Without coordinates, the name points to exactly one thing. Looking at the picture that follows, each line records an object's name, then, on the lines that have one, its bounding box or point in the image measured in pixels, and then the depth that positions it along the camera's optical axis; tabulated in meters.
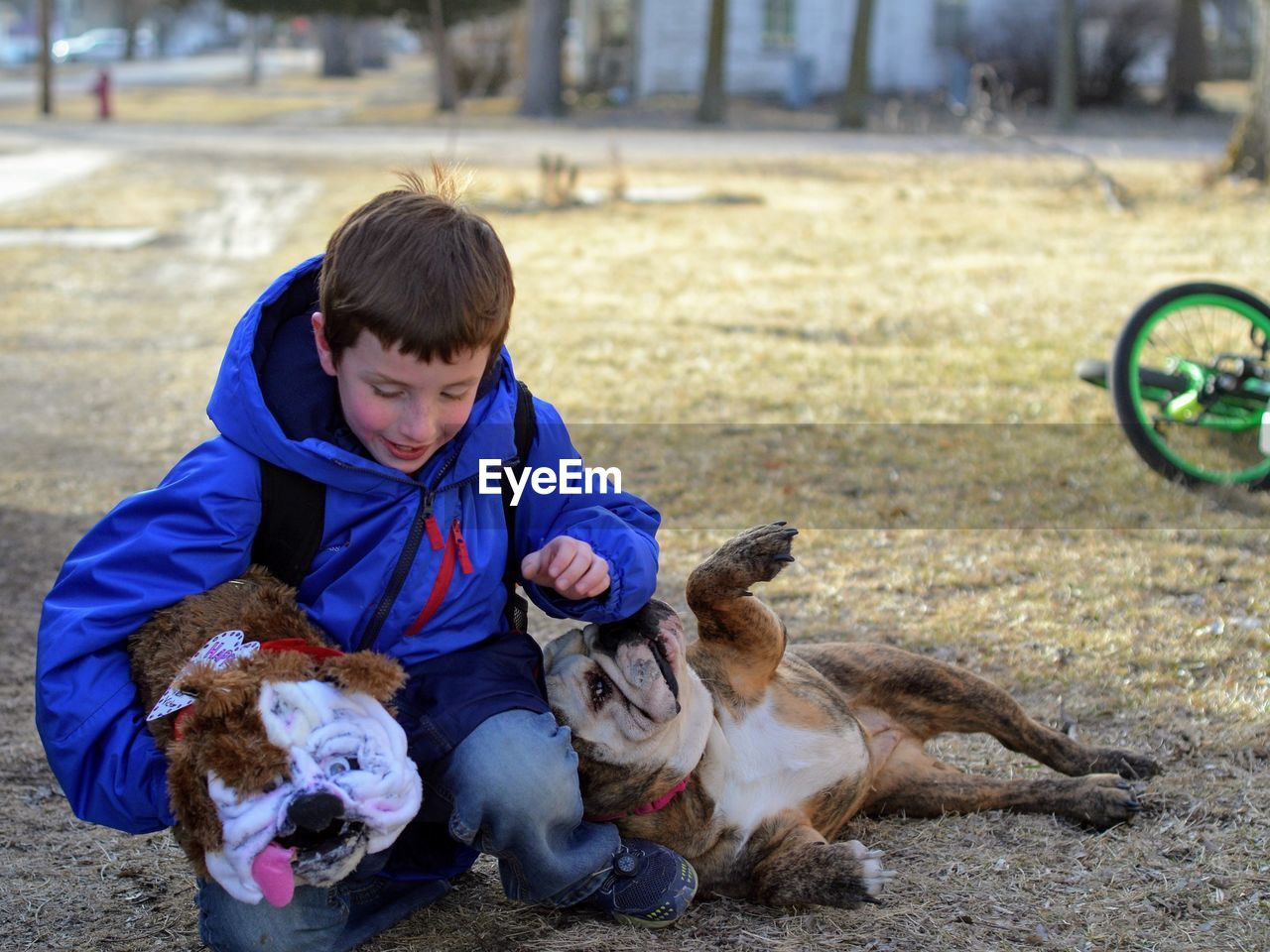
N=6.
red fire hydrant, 32.59
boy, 2.82
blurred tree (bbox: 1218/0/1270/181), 15.86
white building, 36.69
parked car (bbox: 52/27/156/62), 68.56
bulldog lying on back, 3.14
